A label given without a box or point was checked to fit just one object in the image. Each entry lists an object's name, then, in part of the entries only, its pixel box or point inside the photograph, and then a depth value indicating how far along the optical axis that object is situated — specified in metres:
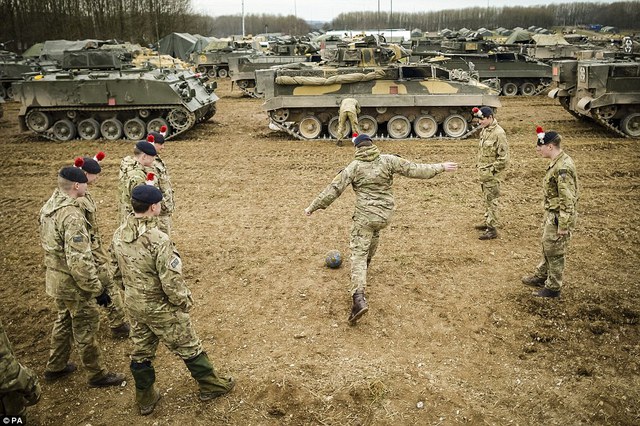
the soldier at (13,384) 3.69
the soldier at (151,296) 4.06
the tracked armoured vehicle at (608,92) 13.34
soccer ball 6.98
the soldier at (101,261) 5.04
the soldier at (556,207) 5.72
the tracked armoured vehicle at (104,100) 14.12
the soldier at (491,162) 7.68
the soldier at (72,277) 4.52
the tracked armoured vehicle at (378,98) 13.70
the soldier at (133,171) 5.85
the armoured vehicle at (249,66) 22.91
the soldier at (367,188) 5.79
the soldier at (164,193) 6.20
